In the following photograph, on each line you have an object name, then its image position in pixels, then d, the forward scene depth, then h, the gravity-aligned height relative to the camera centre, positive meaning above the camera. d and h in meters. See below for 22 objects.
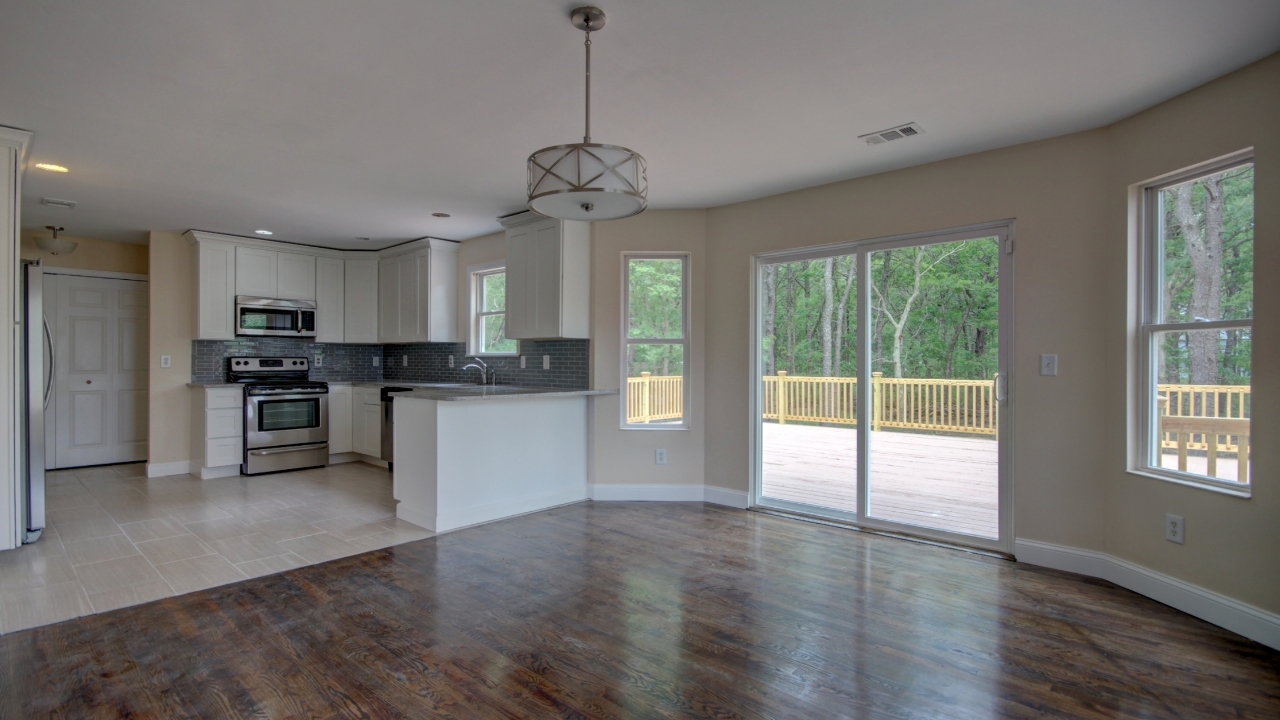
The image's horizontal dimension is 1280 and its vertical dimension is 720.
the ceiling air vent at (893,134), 3.20 +1.20
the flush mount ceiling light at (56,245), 5.68 +1.05
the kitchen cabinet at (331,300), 6.75 +0.65
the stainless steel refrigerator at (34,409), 3.70 -0.31
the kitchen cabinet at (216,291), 5.87 +0.65
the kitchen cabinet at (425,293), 6.21 +0.69
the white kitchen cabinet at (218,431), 5.73 -0.67
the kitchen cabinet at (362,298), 6.93 +0.69
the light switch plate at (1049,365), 3.35 -0.02
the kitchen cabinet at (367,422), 6.32 -0.65
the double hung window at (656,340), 4.91 +0.16
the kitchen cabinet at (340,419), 6.47 -0.63
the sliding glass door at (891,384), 3.65 -0.15
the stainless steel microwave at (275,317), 6.13 +0.43
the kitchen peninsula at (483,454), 4.02 -0.65
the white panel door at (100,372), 6.06 -0.13
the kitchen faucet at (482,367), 5.82 -0.07
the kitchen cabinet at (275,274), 6.15 +0.87
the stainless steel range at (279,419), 5.86 -0.58
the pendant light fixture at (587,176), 2.05 +0.62
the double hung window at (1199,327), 2.69 +0.16
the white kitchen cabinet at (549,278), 4.83 +0.66
